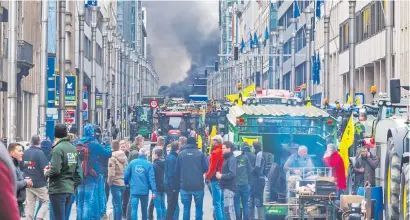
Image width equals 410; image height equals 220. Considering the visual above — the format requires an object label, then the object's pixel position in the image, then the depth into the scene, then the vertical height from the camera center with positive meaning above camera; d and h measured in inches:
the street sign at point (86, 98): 3843.0 +93.0
